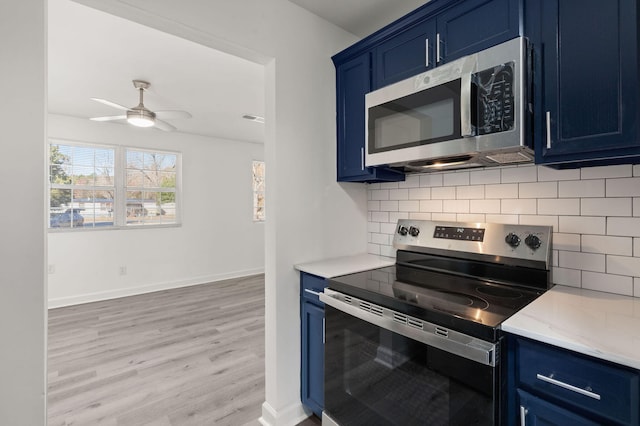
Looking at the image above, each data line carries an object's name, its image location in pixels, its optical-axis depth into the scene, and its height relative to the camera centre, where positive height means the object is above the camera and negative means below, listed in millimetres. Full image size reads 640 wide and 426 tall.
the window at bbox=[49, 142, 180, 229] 4098 +394
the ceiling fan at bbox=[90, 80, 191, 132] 2985 +1012
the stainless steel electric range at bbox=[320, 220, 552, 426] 1026 -438
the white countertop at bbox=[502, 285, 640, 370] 808 -353
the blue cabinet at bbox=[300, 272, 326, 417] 1774 -783
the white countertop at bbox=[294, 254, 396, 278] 1742 -327
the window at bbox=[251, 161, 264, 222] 5883 +448
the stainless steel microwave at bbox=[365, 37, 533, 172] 1217 +456
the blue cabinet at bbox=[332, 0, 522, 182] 1361 +859
